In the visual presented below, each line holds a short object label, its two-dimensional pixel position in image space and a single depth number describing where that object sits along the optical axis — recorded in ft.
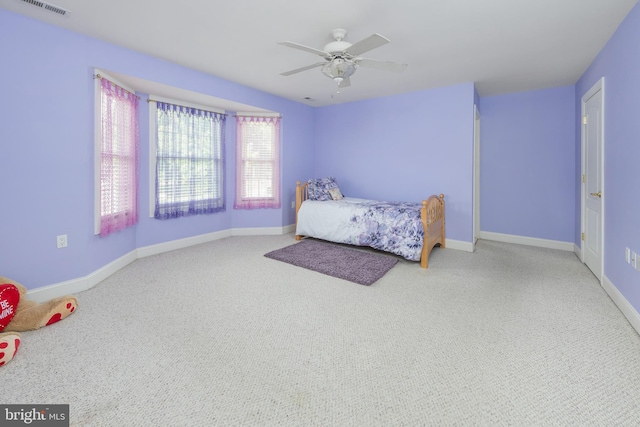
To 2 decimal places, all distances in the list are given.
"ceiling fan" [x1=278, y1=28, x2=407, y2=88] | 7.68
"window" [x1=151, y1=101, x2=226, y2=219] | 12.96
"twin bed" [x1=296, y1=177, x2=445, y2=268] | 11.74
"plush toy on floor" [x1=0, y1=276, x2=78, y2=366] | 6.46
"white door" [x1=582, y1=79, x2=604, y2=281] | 9.74
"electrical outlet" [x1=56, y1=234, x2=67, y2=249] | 8.65
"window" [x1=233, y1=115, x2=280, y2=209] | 16.08
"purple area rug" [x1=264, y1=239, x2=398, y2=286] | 10.59
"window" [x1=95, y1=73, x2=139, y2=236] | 9.58
